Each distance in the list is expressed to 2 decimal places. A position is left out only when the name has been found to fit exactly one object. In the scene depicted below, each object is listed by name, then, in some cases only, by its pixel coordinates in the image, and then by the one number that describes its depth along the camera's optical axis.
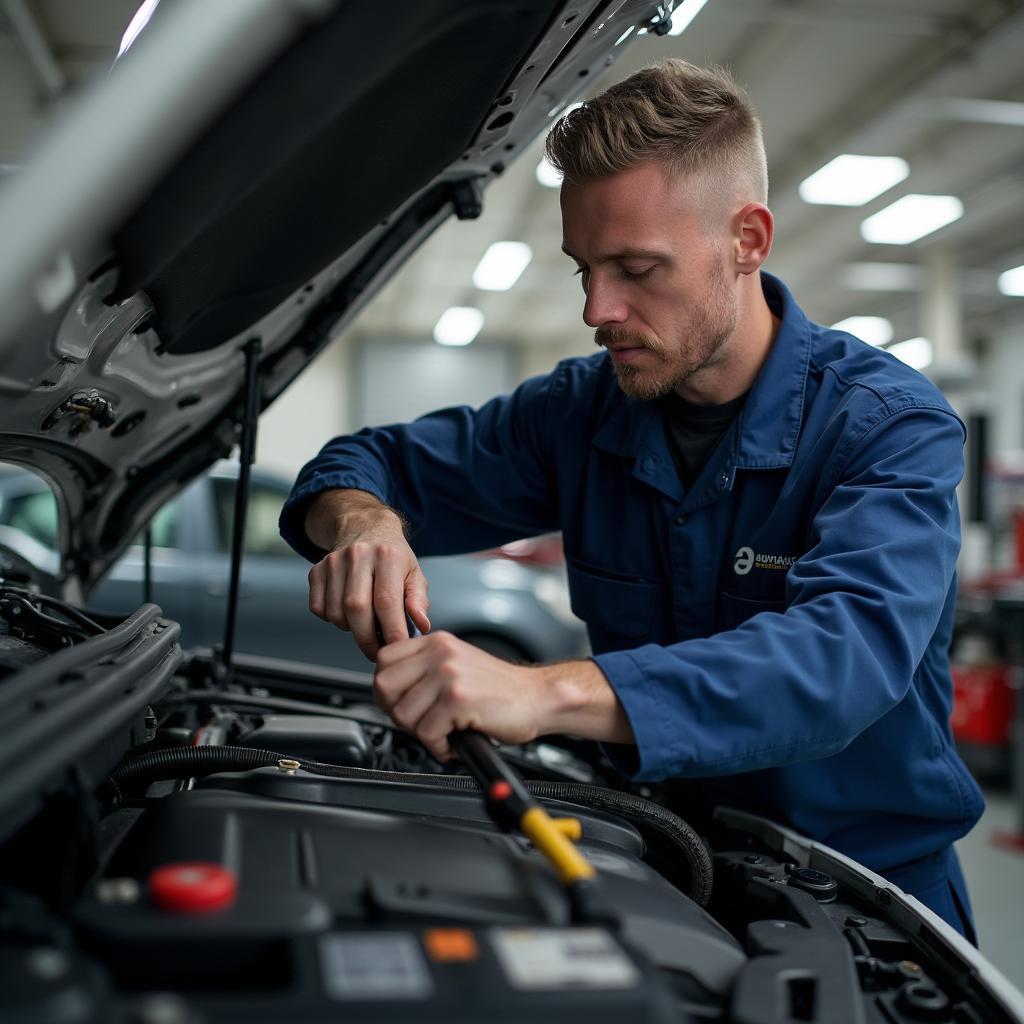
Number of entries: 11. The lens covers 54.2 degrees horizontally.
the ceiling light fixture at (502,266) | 9.09
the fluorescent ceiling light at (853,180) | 7.11
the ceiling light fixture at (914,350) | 13.04
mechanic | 0.88
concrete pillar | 9.05
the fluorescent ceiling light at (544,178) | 6.67
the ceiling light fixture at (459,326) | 11.95
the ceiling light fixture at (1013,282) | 9.93
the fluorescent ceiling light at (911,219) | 7.97
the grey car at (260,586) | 4.09
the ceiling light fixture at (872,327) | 12.64
